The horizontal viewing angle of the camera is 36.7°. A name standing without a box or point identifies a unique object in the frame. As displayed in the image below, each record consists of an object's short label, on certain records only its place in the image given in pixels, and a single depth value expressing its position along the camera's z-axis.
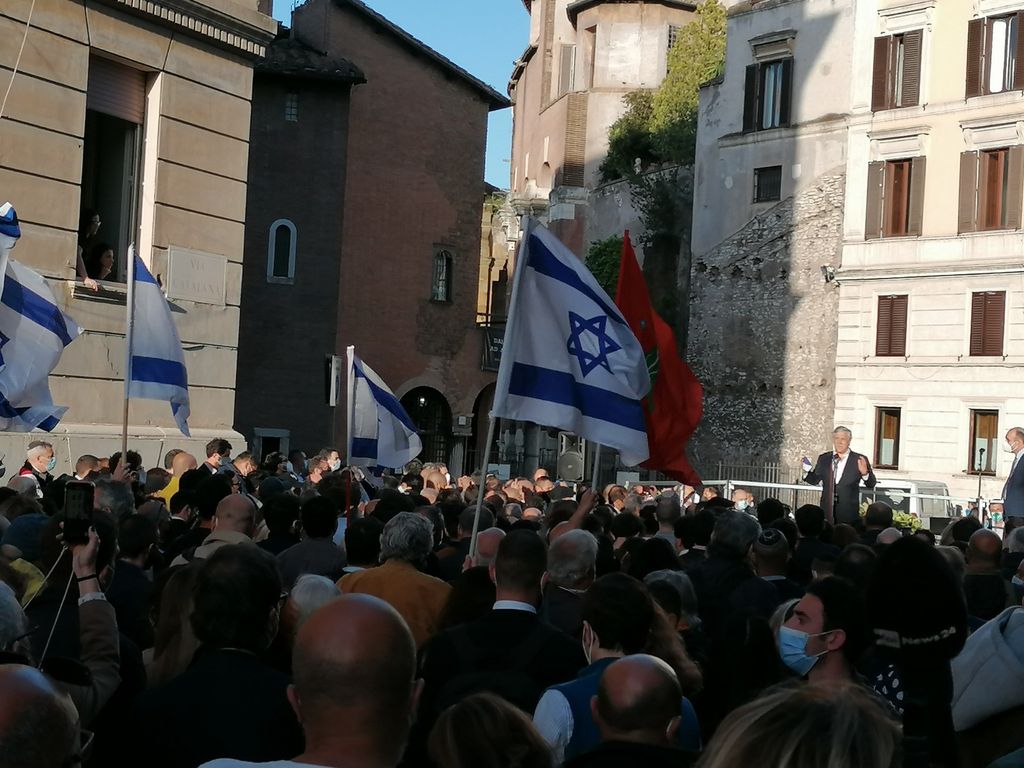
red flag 11.02
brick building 37.53
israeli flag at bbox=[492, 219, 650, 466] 9.56
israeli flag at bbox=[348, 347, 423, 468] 15.41
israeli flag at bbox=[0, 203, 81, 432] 11.09
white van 30.12
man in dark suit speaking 16.83
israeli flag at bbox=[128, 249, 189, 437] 12.80
